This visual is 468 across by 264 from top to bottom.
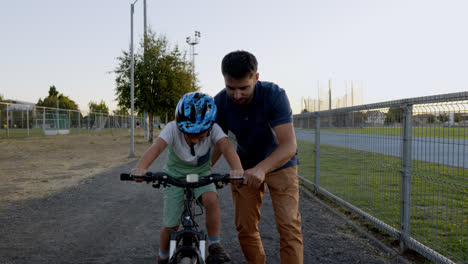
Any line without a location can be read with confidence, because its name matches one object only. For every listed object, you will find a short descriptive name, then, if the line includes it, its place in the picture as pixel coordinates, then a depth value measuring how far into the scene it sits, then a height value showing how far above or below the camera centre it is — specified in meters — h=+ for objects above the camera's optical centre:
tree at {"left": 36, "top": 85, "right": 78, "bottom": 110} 110.82 +6.35
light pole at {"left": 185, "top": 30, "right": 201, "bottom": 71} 67.98 +14.03
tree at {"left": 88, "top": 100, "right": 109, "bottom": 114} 137.38 +5.65
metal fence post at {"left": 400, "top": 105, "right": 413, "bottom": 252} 4.38 -0.63
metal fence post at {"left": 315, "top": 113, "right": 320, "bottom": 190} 8.20 -0.62
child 2.78 -0.32
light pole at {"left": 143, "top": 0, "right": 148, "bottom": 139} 28.92 +6.45
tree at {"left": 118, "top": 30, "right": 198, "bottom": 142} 28.23 +3.10
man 2.93 -0.20
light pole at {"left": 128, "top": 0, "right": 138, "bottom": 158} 18.11 +1.65
